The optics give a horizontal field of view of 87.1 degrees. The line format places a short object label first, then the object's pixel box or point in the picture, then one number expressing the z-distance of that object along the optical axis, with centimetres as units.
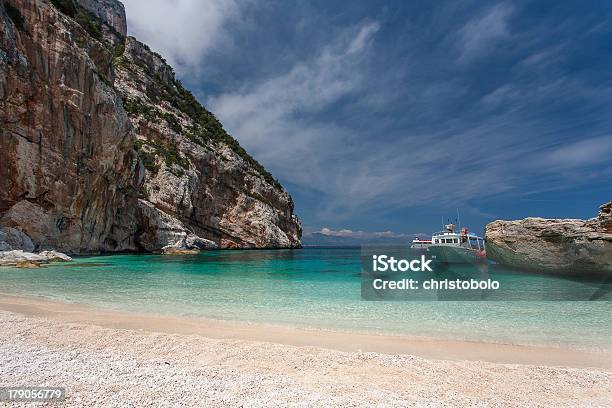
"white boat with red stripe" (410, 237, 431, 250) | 5277
